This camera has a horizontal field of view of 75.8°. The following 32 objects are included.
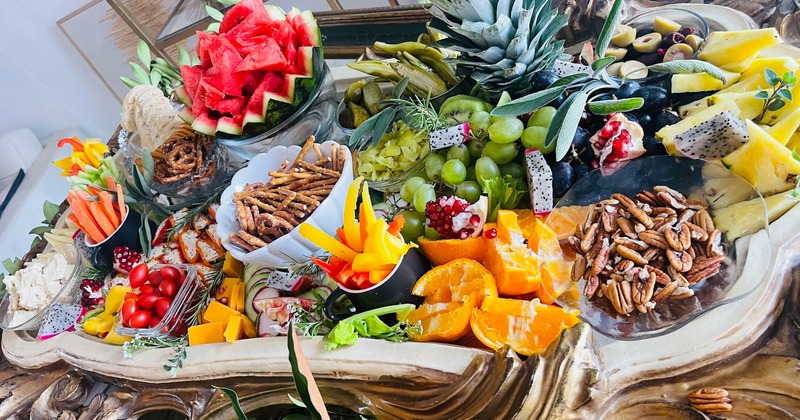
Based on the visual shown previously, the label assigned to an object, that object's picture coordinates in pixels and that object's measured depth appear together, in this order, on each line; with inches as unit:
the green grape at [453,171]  42.3
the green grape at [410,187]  44.1
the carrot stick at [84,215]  54.7
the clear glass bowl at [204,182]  54.4
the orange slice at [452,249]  38.7
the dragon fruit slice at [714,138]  34.1
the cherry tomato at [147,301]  45.8
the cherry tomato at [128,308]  45.1
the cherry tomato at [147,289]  46.8
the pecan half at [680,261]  30.7
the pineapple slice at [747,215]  31.6
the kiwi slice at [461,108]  44.8
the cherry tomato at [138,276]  47.8
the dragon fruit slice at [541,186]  38.7
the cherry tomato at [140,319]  44.4
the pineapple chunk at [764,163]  33.1
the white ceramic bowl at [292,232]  42.3
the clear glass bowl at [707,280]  29.9
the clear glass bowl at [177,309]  43.8
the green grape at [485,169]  41.8
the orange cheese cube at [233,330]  41.1
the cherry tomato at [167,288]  46.4
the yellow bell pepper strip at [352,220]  36.0
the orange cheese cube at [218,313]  43.7
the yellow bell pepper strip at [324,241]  36.2
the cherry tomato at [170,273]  47.7
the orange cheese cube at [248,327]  43.3
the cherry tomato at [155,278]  47.9
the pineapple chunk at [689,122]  36.5
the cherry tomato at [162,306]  45.5
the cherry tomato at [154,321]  45.1
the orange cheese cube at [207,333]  43.2
